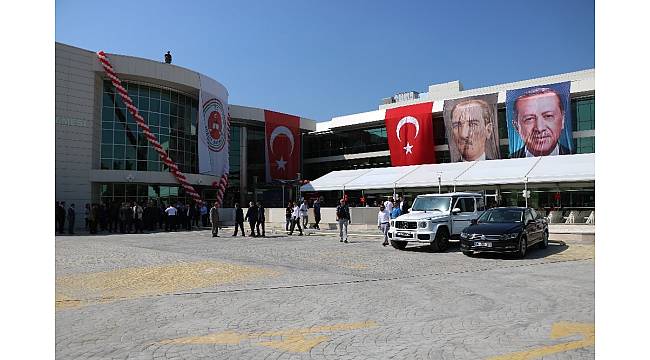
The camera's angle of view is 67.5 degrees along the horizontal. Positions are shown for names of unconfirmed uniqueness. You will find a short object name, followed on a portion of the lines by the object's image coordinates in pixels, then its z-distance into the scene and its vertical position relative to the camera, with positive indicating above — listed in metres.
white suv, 15.20 -0.87
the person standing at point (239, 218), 22.44 -1.19
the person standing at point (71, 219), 25.78 -1.38
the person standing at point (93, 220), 26.40 -1.48
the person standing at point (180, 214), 28.12 -1.25
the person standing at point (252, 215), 21.95 -1.03
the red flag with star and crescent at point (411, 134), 44.34 +5.39
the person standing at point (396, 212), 17.80 -0.73
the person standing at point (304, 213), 24.27 -1.04
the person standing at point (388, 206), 18.69 -0.54
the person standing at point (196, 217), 30.38 -1.58
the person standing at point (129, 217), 26.66 -1.33
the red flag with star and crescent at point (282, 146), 50.72 +5.00
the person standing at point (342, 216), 18.97 -0.93
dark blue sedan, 13.36 -1.13
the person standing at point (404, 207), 18.70 -0.58
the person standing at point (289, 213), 24.62 -1.05
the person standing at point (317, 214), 25.84 -1.15
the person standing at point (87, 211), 27.54 -1.03
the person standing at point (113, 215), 27.41 -1.26
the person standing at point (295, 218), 23.28 -1.23
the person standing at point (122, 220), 26.58 -1.49
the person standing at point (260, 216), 22.24 -1.08
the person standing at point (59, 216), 24.80 -1.20
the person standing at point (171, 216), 27.17 -1.31
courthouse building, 30.88 +2.89
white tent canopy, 26.58 +1.17
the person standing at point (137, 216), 26.73 -1.28
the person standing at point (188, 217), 28.67 -1.44
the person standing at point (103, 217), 27.74 -1.39
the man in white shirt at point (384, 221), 17.67 -1.06
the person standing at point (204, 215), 31.27 -1.45
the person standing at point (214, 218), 22.40 -1.20
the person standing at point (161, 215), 28.89 -1.33
